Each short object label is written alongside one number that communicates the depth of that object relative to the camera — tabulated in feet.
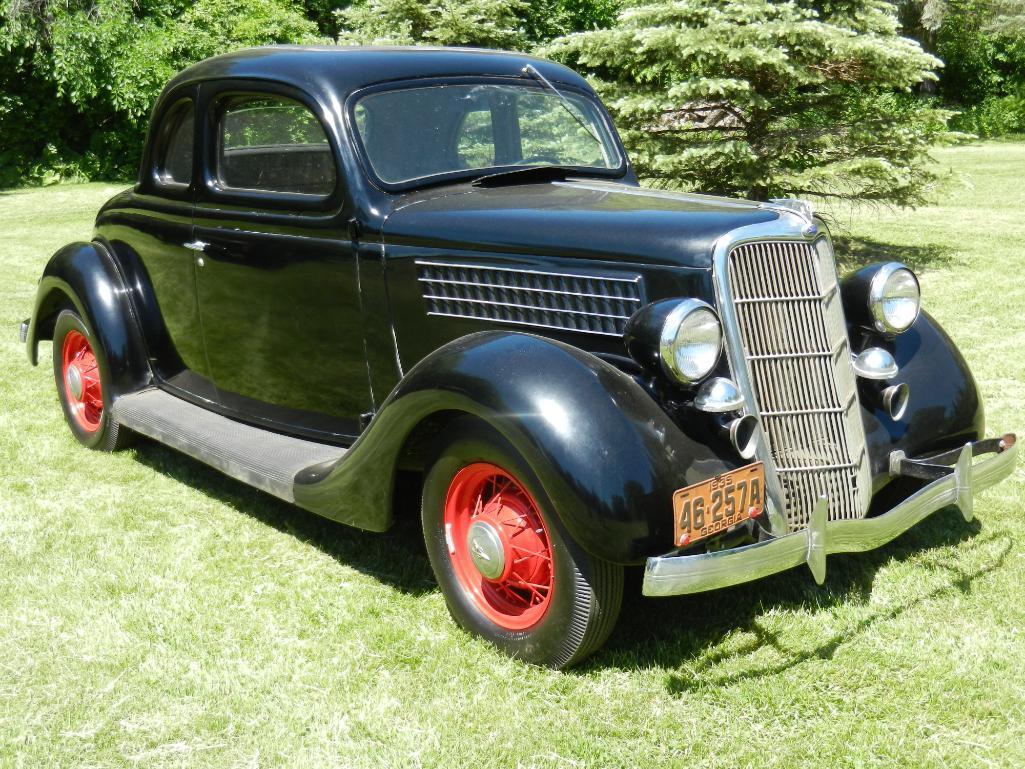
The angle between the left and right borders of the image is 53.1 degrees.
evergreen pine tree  29.25
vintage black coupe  9.55
